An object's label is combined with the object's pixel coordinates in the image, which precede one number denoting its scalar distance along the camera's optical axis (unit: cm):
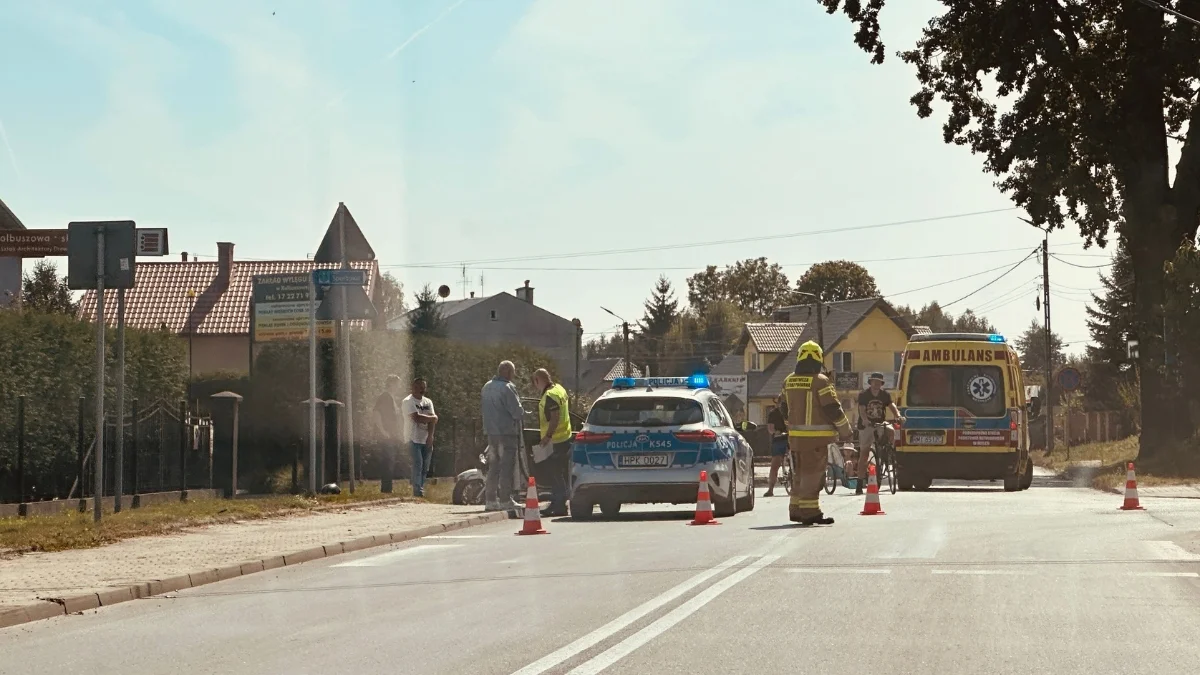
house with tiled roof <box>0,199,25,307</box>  4956
